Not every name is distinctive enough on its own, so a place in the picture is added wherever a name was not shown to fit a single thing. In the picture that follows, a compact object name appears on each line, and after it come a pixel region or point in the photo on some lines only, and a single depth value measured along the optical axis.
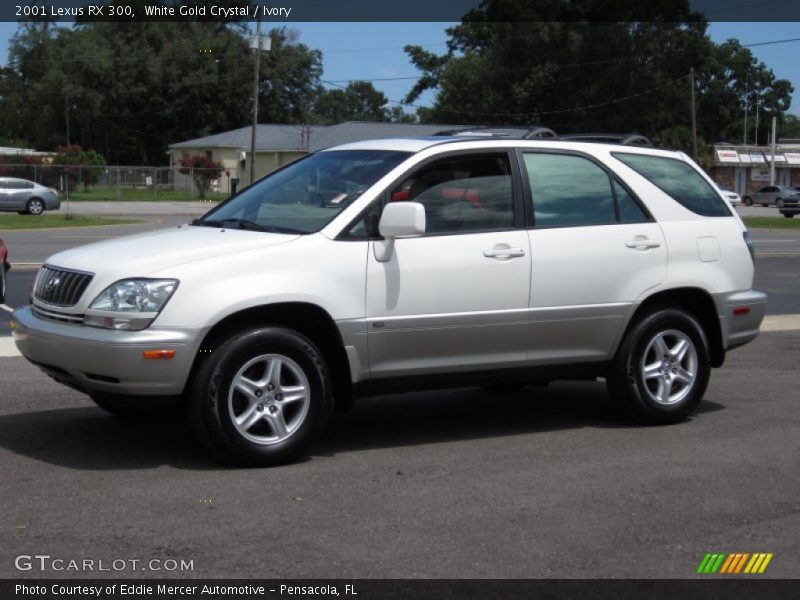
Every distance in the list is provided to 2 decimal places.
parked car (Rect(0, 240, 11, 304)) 10.62
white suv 6.07
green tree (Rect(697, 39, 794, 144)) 110.38
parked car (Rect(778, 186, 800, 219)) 58.12
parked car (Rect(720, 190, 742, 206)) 64.45
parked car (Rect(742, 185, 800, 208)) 66.26
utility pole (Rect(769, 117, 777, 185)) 87.29
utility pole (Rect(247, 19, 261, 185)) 46.38
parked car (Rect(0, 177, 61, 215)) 41.62
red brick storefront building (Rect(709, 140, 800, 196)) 87.62
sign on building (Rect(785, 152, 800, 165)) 94.29
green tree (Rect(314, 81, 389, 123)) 144.00
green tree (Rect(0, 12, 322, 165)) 90.25
